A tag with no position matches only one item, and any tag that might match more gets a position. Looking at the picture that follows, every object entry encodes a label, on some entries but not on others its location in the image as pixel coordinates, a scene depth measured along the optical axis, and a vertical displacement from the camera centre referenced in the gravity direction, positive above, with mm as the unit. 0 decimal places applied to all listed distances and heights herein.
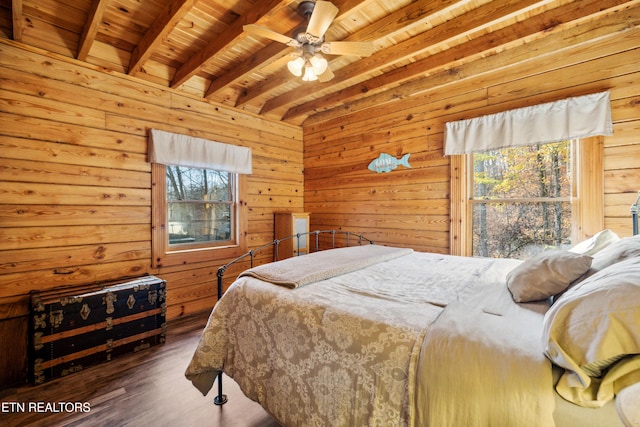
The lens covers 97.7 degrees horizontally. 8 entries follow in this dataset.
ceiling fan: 1935 +1264
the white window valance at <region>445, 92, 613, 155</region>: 2375 +819
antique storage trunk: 2070 -920
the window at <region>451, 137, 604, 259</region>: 2469 +129
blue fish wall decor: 3574 +645
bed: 746 -462
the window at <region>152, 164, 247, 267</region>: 3119 -37
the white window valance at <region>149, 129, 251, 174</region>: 3033 +711
